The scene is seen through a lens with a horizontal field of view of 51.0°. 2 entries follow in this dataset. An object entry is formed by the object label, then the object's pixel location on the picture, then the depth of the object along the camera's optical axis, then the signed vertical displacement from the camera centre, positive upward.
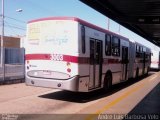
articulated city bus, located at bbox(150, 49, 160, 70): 23.86 -0.55
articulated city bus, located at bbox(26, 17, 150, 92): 6.32 +0.11
